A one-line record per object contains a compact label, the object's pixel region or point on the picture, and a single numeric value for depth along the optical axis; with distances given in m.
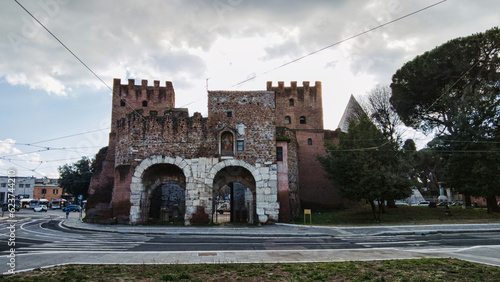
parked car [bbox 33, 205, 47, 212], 52.91
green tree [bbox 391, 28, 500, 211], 28.48
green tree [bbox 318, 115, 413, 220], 24.50
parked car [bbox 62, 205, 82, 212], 59.47
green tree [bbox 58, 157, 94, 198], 53.47
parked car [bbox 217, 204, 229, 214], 45.86
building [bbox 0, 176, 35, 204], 72.72
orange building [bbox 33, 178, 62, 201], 77.75
